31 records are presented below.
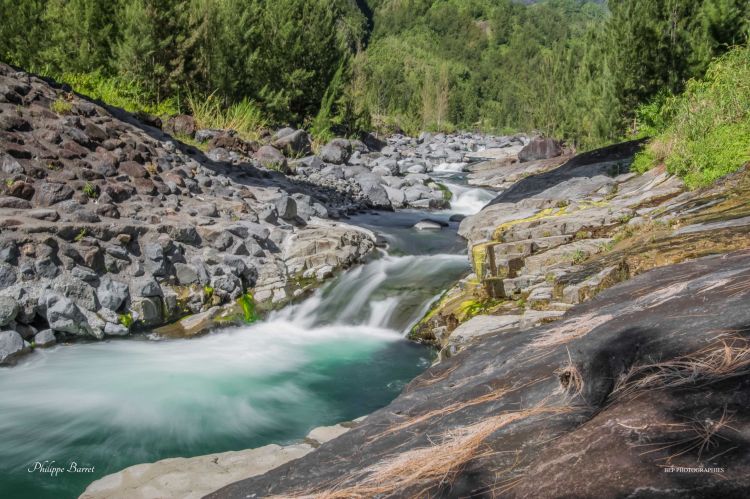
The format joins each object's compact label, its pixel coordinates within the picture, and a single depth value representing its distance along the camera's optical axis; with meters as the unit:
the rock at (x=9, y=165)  7.60
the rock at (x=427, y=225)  12.41
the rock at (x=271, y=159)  14.34
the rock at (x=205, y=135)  13.79
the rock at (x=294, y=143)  17.11
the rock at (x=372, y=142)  26.44
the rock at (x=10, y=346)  5.87
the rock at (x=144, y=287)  7.10
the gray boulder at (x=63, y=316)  6.33
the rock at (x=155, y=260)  7.46
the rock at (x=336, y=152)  18.39
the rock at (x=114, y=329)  6.68
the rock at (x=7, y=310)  5.97
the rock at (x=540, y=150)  24.09
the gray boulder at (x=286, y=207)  9.93
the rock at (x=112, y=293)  6.80
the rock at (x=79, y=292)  6.52
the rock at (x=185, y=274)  7.61
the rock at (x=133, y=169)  9.09
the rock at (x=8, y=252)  6.36
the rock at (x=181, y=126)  13.70
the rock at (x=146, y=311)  6.99
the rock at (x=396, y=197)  15.54
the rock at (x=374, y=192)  14.63
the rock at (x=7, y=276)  6.25
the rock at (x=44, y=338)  6.23
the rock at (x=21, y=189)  7.36
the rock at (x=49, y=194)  7.52
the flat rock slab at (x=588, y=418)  1.66
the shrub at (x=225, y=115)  15.91
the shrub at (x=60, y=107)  9.39
